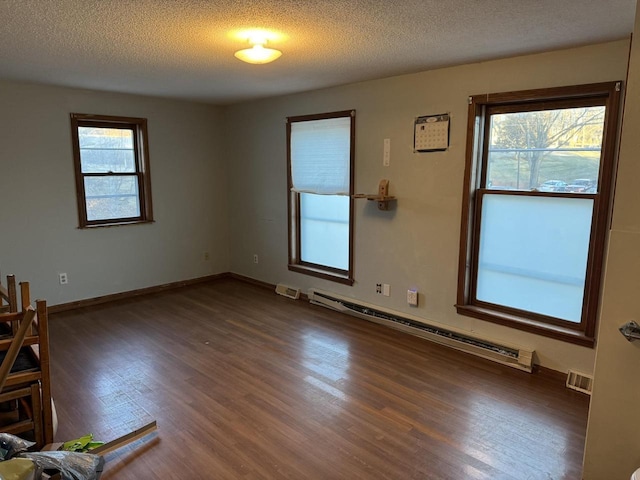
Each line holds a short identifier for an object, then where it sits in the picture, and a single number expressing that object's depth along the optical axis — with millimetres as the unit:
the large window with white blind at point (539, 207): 2871
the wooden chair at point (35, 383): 2088
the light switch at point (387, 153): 3928
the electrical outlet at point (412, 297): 3900
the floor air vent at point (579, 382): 2926
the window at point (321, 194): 4355
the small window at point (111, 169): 4559
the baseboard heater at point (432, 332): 3258
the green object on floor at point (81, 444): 2146
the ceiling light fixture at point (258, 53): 2650
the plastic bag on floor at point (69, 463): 1749
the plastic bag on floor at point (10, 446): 1772
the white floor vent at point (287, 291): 4969
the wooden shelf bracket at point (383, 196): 3908
